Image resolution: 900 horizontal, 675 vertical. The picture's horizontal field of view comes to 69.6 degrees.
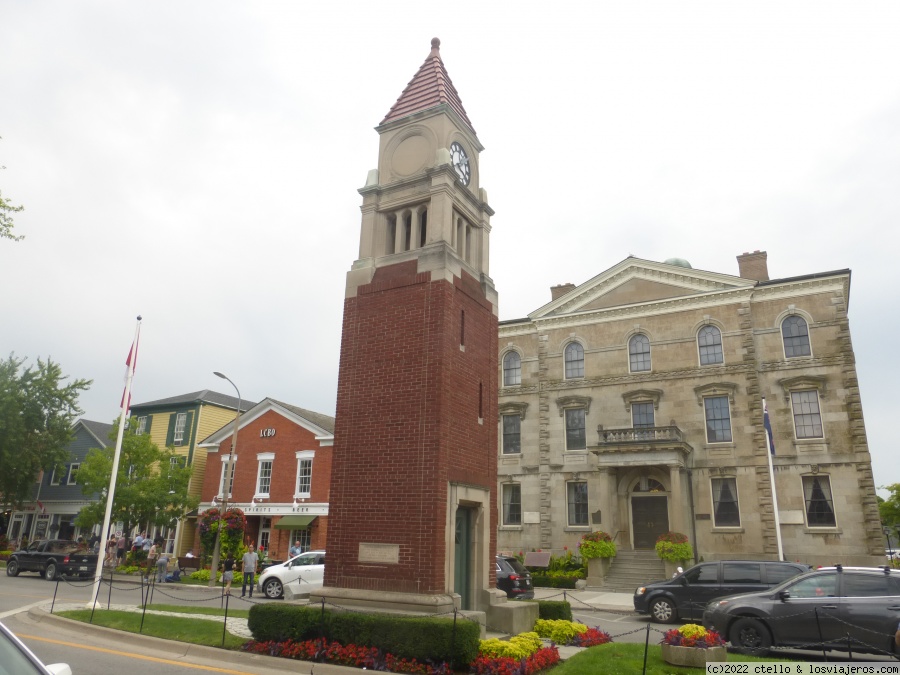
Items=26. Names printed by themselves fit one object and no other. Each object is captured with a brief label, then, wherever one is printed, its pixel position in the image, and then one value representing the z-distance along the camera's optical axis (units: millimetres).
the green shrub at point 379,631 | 10281
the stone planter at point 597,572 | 28969
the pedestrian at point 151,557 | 29417
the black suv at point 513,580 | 20250
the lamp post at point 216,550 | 27550
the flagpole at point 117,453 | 17453
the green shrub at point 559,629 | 12828
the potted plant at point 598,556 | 29016
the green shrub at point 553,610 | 14500
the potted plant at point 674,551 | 27719
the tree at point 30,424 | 37656
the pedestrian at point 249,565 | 23755
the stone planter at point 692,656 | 10102
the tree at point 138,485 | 32188
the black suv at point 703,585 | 17984
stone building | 28641
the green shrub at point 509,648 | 10359
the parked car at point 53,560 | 27891
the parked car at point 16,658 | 4168
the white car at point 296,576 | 22250
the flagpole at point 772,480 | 26016
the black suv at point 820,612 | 12336
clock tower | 12477
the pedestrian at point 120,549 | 34181
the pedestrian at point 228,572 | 18959
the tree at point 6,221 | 15435
